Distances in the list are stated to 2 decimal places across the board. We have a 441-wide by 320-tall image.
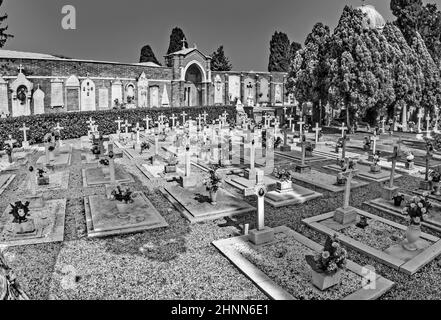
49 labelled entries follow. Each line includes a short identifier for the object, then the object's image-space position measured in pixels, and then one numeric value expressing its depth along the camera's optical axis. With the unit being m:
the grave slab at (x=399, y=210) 9.02
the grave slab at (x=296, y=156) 17.56
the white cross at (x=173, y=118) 29.39
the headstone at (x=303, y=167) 14.75
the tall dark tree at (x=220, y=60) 60.56
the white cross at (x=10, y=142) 18.05
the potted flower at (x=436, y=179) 11.12
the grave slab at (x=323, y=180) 12.61
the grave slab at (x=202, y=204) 9.76
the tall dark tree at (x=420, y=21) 33.16
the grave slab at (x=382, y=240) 7.10
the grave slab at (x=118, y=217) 8.69
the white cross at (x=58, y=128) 21.97
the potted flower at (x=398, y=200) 10.29
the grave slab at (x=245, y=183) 12.12
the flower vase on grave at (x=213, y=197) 10.45
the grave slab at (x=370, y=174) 13.73
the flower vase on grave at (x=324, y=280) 6.03
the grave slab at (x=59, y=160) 16.08
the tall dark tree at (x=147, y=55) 57.00
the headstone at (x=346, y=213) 9.04
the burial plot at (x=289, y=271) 5.98
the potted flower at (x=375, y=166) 14.38
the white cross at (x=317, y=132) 21.94
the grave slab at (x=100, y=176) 13.16
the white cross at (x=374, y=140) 17.95
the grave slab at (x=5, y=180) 12.51
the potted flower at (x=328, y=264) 5.92
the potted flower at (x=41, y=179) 12.87
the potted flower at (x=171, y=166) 14.60
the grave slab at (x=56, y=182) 12.54
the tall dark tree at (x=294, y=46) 58.39
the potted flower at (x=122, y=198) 9.60
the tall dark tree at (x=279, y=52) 56.22
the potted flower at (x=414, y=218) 7.39
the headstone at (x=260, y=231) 7.74
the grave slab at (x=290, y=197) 10.81
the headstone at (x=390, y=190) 10.78
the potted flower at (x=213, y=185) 10.43
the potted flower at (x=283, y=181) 11.62
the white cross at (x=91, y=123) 23.44
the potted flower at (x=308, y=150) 18.00
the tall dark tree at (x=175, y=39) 54.78
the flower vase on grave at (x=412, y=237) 7.51
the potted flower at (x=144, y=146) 19.30
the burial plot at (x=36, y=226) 8.20
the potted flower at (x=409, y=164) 14.98
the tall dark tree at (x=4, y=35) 29.85
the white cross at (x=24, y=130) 20.17
